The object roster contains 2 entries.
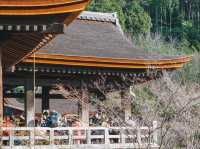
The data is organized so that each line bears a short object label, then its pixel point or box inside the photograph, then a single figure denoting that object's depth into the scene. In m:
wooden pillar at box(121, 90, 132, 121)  15.18
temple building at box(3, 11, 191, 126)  14.32
